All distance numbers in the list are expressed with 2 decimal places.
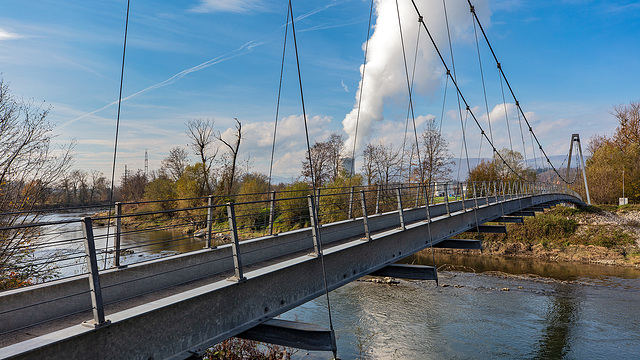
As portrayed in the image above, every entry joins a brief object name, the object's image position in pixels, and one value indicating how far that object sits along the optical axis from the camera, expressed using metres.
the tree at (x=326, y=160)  39.25
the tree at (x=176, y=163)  46.84
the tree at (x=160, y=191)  45.72
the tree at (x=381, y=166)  37.94
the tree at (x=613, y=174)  49.38
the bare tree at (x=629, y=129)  53.19
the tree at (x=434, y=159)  38.84
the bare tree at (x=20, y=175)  10.65
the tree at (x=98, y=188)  51.50
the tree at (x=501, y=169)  51.38
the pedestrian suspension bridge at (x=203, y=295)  3.61
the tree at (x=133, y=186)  54.97
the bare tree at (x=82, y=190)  44.19
